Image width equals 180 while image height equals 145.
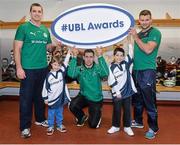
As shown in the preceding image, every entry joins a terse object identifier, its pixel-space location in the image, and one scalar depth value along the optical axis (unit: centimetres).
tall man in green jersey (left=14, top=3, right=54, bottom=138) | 169
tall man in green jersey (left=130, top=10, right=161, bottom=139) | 166
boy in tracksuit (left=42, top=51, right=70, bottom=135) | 181
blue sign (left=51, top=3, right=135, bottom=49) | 175
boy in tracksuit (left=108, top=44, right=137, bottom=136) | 179
